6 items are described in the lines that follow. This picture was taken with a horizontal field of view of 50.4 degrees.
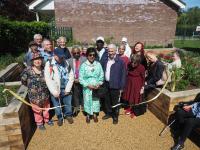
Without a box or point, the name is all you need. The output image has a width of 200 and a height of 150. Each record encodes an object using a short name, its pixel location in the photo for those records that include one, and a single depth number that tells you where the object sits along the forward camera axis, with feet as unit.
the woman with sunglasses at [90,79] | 16.29
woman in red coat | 17.06
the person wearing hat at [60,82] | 15.48
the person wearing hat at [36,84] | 15.11
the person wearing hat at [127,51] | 21.84
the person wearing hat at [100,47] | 19.06
